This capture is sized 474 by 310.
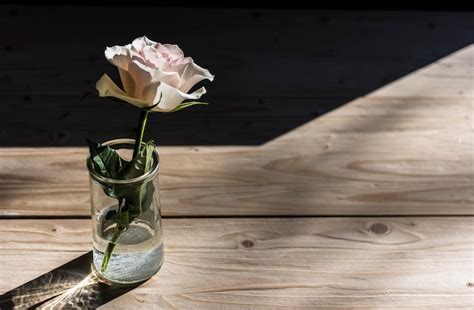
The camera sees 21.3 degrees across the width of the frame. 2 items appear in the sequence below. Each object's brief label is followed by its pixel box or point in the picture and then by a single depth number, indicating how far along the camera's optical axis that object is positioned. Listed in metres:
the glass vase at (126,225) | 1.07
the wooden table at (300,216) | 1.14
